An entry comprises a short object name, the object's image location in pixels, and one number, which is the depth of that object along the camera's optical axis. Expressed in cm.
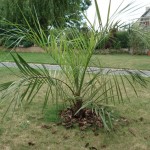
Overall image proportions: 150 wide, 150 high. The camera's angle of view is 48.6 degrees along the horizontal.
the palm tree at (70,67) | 199
